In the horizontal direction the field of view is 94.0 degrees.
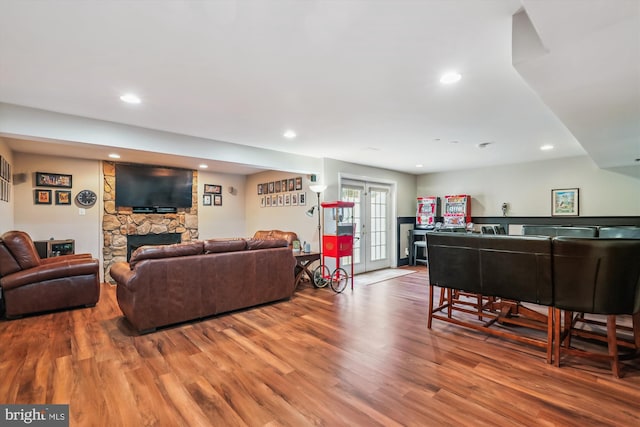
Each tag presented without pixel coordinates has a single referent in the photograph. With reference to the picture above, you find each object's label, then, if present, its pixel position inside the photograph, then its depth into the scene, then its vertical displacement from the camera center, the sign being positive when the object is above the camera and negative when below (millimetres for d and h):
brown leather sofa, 3078 -730
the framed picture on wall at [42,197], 5203 +353
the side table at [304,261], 4844 -763
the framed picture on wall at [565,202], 5539 +213
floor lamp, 5211 +413
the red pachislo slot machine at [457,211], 6738 +71
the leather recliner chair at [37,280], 3477 -777
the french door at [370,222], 6312 -165
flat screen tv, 5891 +625
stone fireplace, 5805 -222
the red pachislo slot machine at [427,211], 7199 +76
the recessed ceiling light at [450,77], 2287 +1073
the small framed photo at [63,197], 5395 +363
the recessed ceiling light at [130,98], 2688 +1092
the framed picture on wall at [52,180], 5215 +666
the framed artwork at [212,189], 7188 +662
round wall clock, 5559 +353
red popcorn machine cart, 4875 -444
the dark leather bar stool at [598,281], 2182 -518
